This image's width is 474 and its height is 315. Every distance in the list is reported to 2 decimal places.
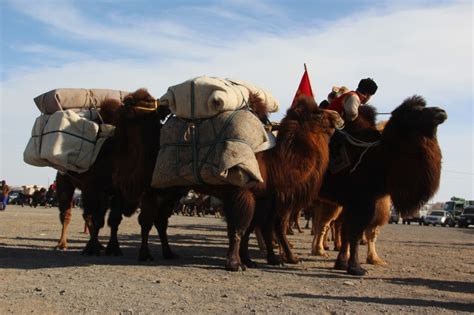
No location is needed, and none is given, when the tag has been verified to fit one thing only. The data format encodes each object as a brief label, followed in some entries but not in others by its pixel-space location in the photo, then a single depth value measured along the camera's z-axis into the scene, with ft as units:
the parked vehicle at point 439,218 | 179.52
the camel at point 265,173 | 29.63
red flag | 40.22
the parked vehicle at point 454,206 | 197.14
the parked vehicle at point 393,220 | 172.59
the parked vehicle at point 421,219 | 179.24
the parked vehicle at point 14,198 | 209.36
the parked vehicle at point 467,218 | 165.08
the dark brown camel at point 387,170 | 30.30
